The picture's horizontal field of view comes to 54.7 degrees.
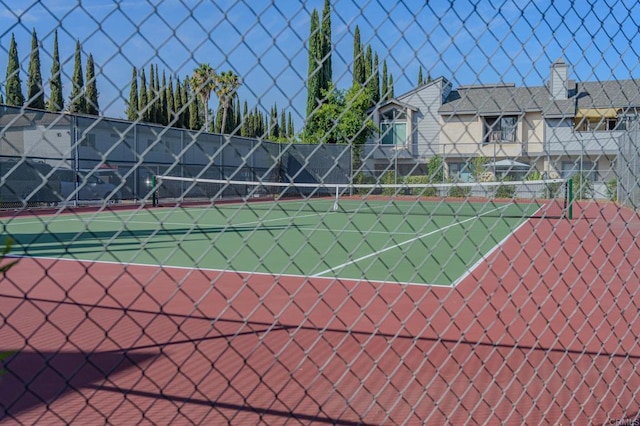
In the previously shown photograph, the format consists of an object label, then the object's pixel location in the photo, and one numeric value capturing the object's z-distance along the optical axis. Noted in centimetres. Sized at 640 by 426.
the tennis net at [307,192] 2106
